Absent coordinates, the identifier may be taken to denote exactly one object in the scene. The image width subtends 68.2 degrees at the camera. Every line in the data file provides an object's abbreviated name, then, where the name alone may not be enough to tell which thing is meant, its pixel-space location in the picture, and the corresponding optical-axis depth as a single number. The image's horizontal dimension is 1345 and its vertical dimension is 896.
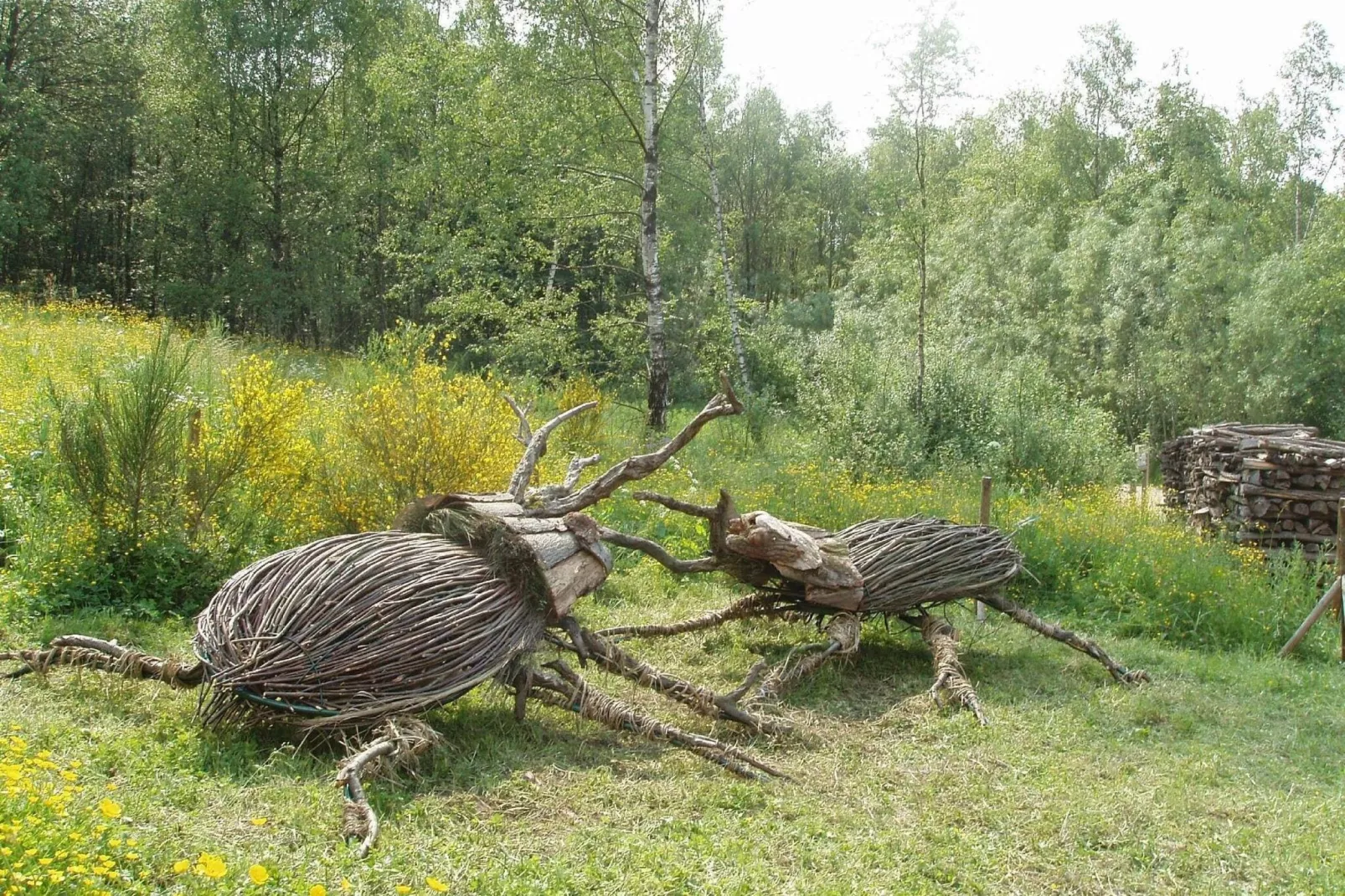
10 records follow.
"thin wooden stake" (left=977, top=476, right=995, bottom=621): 7.56
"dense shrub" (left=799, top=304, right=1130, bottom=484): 12.04
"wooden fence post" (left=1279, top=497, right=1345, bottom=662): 6.58
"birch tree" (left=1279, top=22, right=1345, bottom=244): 25.23
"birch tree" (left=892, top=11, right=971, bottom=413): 12.51
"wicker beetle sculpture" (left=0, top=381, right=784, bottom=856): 3.77
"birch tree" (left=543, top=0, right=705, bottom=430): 11.80
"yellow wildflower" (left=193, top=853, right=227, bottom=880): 2.36
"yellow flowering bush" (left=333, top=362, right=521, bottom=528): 6.57
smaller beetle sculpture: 5.46
